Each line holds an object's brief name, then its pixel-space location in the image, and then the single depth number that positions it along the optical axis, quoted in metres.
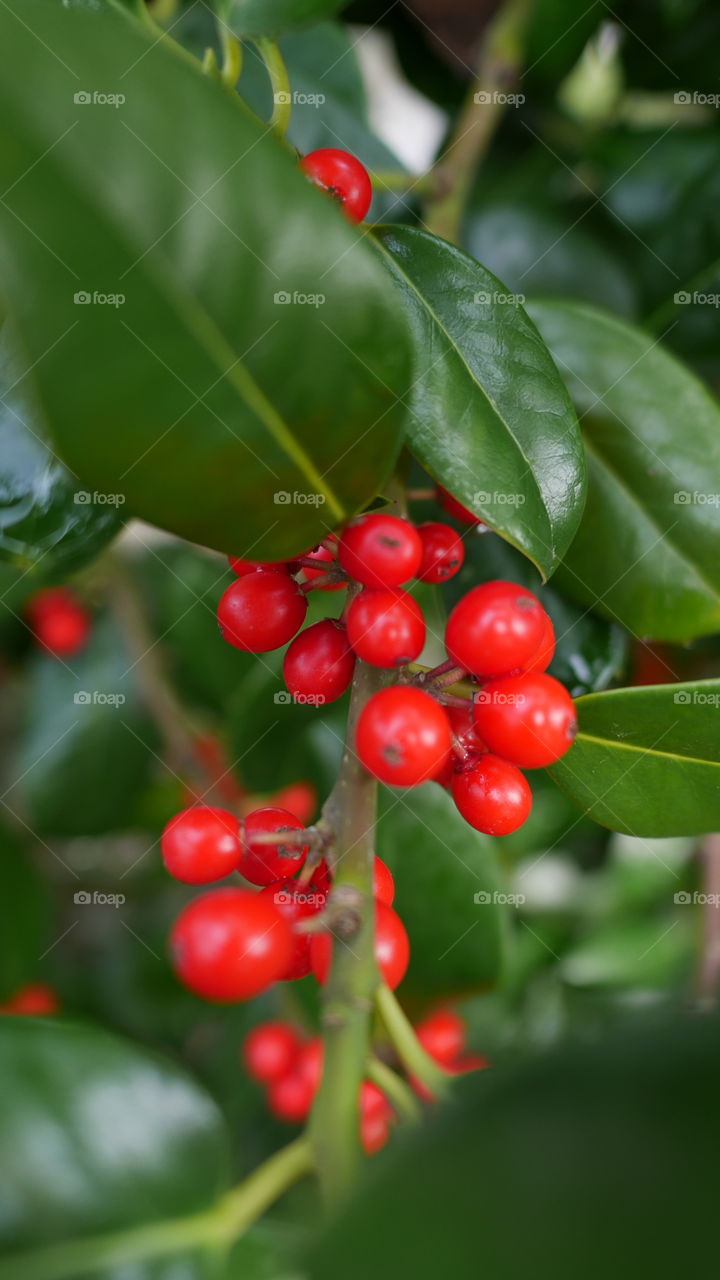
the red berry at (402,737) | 0.21
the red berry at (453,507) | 0.24
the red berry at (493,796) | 0.22
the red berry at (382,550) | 0.22
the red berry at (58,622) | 0.50
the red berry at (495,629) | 0.22
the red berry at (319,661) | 0.23
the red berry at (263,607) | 0.23
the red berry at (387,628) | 0.22
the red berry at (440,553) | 0.23
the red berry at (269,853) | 0.22
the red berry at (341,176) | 0.23
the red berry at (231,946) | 0.21
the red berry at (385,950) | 0.22
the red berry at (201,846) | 0.22
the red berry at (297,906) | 0.22
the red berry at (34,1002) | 0.39
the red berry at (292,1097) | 0.35
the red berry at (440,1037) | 0.34
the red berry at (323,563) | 0.23
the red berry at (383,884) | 0.23
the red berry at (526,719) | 0.22
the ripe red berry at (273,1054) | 0.36
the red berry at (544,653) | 0.23
